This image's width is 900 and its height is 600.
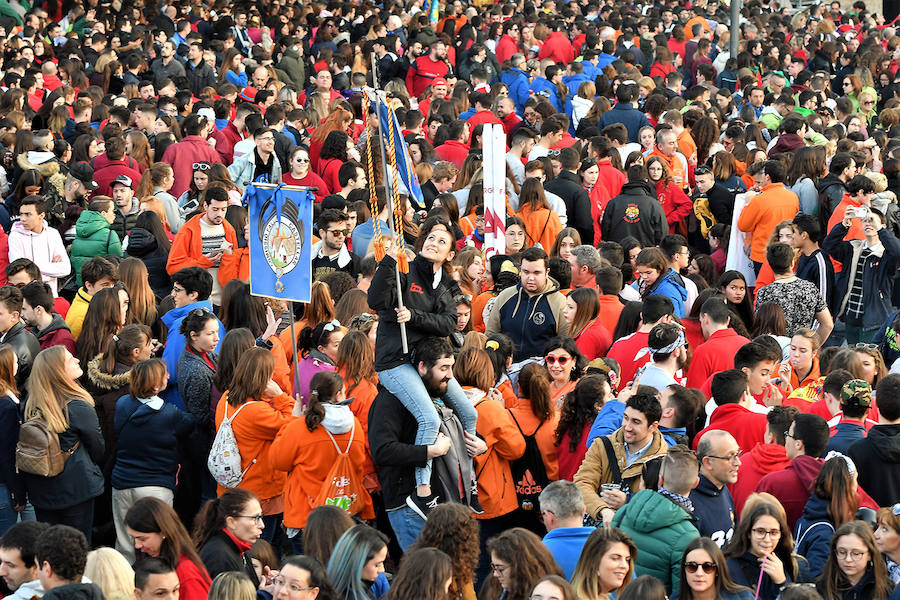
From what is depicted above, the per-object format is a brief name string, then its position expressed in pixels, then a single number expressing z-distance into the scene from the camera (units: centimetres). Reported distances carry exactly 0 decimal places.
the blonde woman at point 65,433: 1417
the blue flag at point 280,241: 1488
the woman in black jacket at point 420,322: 1332
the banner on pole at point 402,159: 1416
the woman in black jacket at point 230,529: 1184
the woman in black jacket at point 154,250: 2021
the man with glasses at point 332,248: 1961
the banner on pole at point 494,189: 2023
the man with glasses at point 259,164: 2494
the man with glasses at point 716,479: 1236
